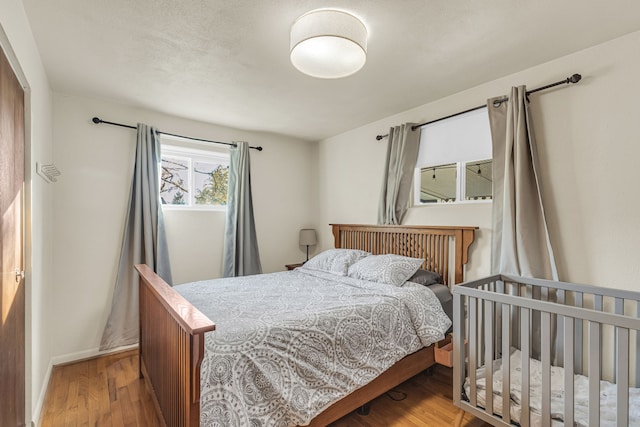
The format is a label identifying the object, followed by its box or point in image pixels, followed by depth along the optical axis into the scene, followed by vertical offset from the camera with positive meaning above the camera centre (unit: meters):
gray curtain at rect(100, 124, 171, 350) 2.92 -0.32
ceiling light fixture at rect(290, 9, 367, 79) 1.58 +0.93
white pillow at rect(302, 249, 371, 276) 3.04 -0.53
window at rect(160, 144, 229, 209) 3.40 +0.38
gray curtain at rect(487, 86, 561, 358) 2.16 +0.01
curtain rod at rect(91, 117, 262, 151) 2.85 +0.84
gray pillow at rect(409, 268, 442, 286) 2.63 -0.60
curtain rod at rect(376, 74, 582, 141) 2.03 +0.88
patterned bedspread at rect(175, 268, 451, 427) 1.43 -0.76
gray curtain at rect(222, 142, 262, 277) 3.58 -0.15
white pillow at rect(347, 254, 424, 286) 2.56 -0.52
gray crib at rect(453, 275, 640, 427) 1.34 -0.84
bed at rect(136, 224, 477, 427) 1.25 -0.63
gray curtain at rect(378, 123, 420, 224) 3.09 +0.39
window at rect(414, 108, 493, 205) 2.62 +0.46
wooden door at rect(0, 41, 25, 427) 1.31 -0.19
